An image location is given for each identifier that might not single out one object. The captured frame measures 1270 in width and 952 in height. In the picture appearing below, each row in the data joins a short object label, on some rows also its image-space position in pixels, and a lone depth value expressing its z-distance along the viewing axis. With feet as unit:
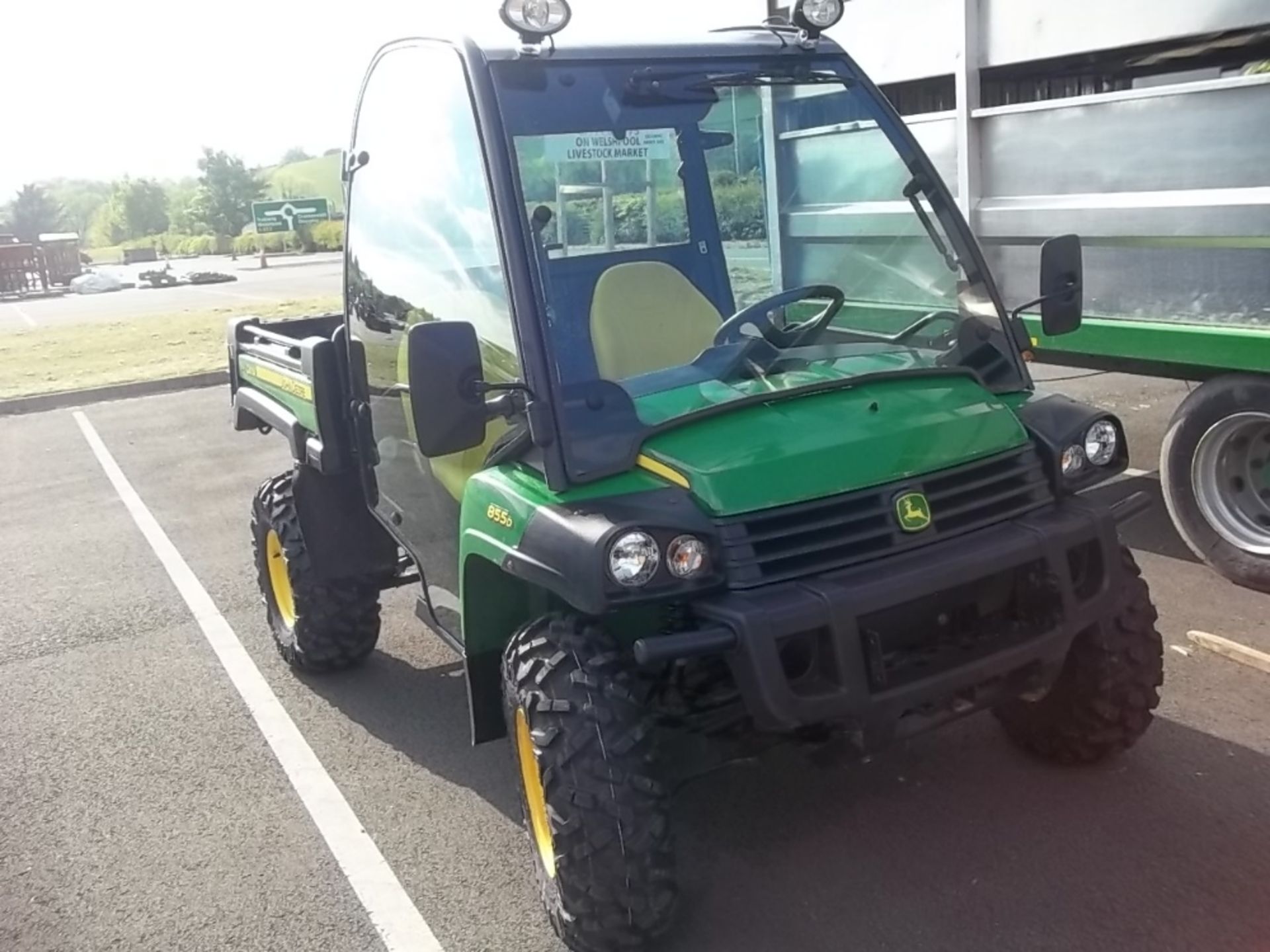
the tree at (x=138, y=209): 297.12
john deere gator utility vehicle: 9.62
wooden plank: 14.66
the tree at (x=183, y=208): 247.23
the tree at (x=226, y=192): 217.77
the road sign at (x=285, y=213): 125.29
